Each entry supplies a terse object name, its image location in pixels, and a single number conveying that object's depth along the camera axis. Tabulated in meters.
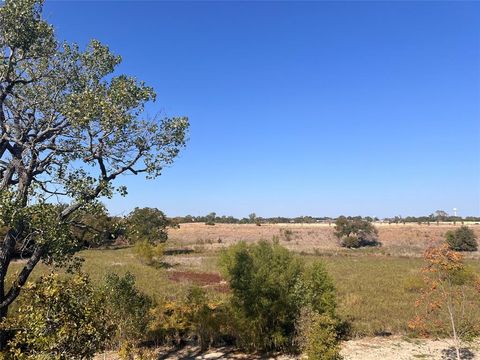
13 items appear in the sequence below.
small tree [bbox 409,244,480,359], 12.66
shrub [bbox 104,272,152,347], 14.20
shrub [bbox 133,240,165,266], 44.22
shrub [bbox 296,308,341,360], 11.55
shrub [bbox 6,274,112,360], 6.64
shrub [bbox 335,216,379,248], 76.69
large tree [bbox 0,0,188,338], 10.07
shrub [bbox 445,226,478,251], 63.94
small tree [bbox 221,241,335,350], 15.53
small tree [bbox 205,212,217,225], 142.30
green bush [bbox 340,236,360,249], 75.12
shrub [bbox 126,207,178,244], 57.97
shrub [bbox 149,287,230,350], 16.48
